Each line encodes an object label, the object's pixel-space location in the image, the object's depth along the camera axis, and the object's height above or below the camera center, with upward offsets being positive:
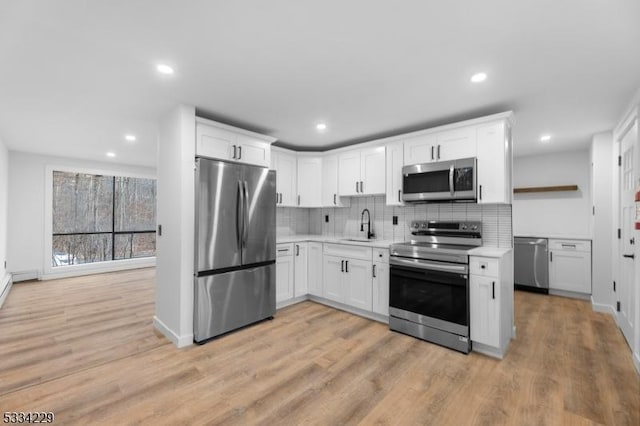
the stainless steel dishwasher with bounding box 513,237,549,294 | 4.79 -0.83
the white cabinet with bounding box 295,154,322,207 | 4.73 +0.51
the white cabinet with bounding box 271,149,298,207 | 4.47 +0.60
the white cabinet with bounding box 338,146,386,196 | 4.02 +0.61
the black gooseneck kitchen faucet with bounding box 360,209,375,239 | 4.40 -0.16
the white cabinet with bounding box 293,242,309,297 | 4.19 -0.81
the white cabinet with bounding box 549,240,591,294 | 4.48 -0.80
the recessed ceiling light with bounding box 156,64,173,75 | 2.25 +1.13
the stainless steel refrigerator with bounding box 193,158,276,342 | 3.00 -0.37
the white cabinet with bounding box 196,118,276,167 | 3.13 +0.81
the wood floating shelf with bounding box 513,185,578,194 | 4.95 +0.45
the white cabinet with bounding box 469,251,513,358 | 2.69 -0.85
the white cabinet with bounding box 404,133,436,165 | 3.47 +0.79
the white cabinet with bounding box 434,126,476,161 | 3.19 +0.79
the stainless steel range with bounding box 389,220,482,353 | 2.85 -0.77
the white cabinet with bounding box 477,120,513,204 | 3.00 +0.54
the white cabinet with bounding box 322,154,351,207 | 4.55 +0.47
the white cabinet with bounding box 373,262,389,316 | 3.49 -0.90
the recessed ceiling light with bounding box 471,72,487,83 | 2.34 +1.12
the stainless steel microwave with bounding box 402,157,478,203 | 3.16 +0.38
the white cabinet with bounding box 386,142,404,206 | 3.76 +0.54
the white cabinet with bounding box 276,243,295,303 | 3.97 -0.82
